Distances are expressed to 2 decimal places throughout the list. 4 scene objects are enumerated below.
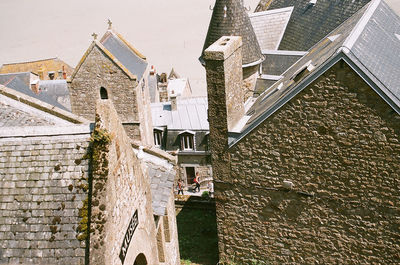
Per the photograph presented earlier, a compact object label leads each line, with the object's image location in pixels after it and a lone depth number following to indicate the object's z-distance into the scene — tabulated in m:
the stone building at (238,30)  15.56
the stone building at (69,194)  6.50
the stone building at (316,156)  10.56
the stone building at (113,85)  18.75
